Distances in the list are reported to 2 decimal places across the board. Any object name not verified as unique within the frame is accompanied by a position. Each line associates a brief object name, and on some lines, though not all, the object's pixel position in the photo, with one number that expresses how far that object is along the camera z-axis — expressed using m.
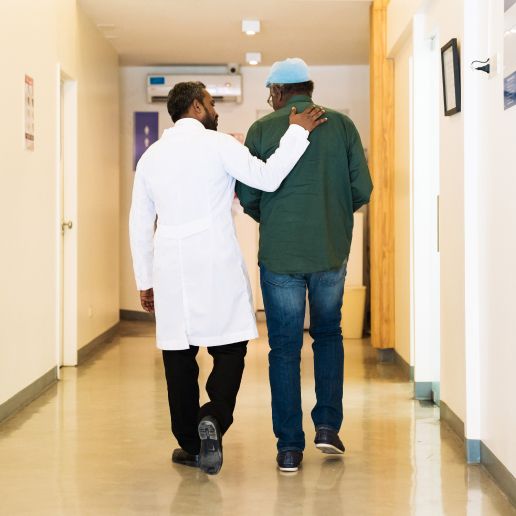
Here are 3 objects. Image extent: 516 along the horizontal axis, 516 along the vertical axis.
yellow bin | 8.38
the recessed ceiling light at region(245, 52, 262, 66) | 9.09
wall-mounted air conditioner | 9.70
